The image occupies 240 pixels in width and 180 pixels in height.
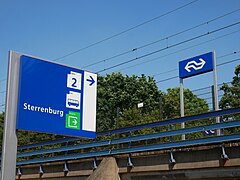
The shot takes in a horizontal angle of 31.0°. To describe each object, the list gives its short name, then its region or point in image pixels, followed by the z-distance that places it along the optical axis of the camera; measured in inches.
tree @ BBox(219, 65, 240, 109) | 1186.9
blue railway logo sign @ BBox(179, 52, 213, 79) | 693.9
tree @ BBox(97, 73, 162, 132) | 1795.0
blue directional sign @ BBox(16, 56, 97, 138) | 359.9
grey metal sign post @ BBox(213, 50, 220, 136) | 646.5
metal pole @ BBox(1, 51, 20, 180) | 312.5
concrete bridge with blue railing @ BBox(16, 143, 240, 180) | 482.3
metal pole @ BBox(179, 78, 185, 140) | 687.4
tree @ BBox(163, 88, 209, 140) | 947.8
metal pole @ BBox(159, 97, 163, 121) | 855.4
